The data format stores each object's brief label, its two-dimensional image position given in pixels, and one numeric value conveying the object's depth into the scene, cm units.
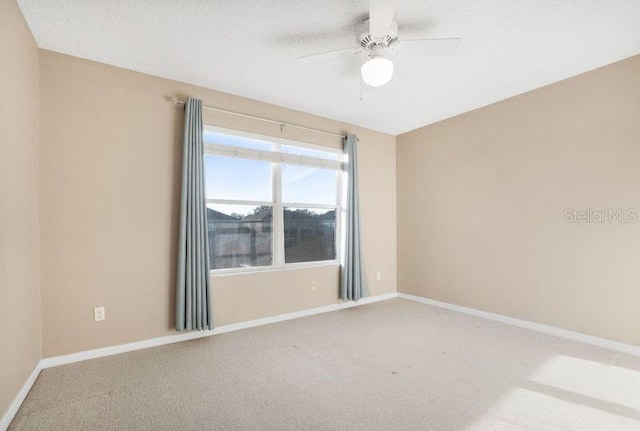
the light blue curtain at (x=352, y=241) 405
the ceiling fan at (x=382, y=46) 196
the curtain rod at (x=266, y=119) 303
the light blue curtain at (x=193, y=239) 288
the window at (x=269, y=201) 329
